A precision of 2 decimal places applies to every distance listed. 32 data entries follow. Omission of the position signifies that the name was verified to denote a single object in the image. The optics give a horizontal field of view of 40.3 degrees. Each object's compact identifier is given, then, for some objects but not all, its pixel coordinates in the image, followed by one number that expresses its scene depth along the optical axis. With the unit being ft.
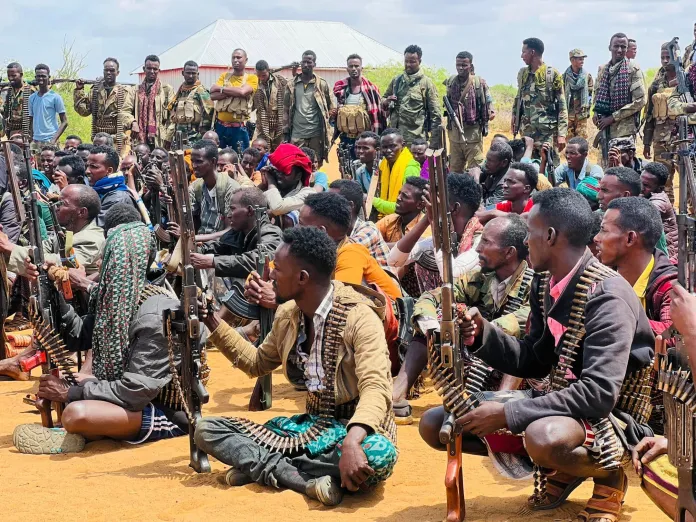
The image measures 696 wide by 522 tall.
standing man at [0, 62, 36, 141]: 57.72
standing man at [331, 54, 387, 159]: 48.98
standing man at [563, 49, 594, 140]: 51.11
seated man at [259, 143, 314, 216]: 31.40
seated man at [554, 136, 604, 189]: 35.84
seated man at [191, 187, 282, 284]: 25.35
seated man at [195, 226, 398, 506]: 16.01
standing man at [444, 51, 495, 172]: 47.21
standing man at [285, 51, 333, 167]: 52.90
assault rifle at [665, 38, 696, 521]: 12.05
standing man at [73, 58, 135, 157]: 56.59
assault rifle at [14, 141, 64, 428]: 20.84
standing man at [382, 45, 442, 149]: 49.11
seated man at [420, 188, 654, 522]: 13.61
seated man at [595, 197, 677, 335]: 17.56
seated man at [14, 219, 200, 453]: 19.67
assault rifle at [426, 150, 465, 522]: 14.18
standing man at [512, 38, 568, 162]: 45.57
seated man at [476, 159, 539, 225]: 29.55
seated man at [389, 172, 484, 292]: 24.54
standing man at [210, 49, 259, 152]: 53.57
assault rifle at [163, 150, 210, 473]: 17.74
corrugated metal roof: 132.67
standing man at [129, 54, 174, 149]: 55.77
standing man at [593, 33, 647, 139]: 45.57
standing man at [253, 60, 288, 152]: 54.49
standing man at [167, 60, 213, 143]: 54.19
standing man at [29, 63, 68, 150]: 56.90
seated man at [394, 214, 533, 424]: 19.75
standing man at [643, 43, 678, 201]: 45.14
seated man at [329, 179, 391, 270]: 24.36
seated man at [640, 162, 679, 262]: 27.20
